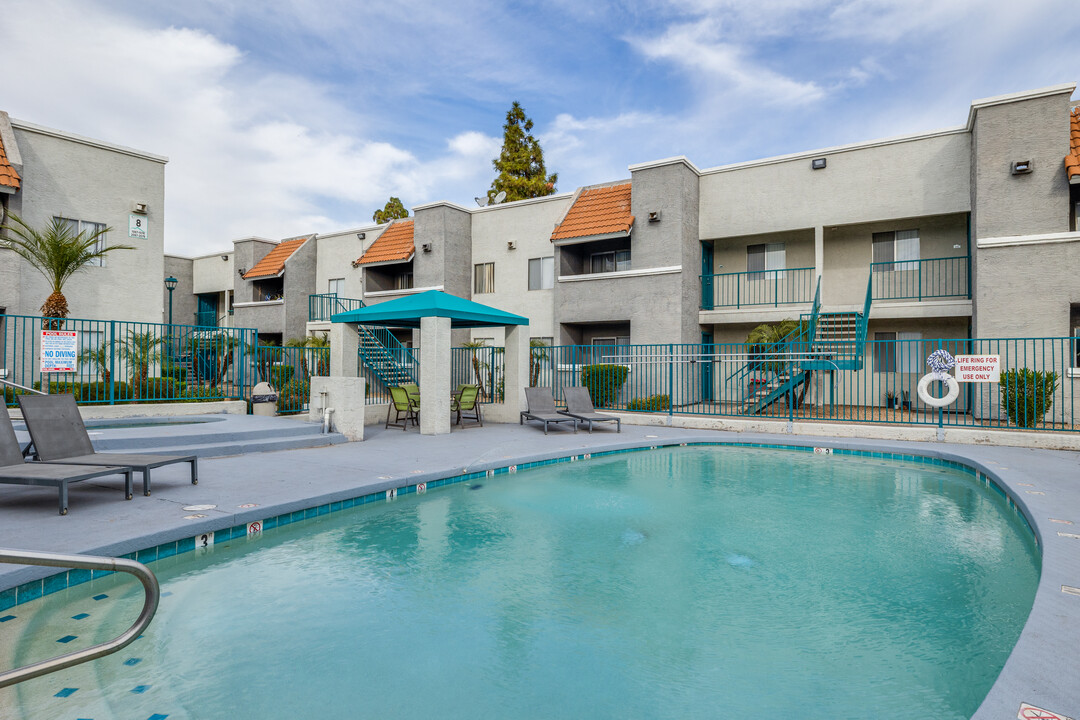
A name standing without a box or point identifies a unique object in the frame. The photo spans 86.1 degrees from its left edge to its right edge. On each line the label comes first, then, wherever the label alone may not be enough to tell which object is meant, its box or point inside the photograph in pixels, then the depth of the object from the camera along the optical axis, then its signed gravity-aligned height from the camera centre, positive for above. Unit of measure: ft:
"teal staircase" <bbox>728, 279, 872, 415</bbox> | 45.83 +0.09
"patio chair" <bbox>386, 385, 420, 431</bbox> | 41.52 -3.18
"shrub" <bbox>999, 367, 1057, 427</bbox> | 37.45 -2.15
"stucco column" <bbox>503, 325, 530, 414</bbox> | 45.96 -0.52
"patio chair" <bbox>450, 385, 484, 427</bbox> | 43.57 -3.12
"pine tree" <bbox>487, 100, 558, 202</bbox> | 104.78 +35.98
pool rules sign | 32.42 +0.43
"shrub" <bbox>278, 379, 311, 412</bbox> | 44.86 -3.00
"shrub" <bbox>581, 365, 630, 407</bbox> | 55.72 -2.16
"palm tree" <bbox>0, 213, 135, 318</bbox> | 44.69 +8.46
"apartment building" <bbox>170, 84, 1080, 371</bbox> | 44.37 +12.19
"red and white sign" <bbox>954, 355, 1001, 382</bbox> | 35.32 -0.53
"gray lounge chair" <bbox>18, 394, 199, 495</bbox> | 18.86 -2.75
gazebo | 37.83 +1.89
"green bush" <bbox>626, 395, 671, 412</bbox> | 51.42 -4.02
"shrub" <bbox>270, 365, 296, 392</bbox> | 46.48 -1.44
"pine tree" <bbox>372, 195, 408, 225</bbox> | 124.88 +31.78
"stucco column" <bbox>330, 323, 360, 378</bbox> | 40.45 +0.71
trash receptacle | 42.83 -3.12
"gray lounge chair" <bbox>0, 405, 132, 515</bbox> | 15.93 -3.28
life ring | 36.60 -2.09
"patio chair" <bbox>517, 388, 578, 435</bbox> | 42.50 -3.37
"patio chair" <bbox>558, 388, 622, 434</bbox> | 43.39 -3.40
